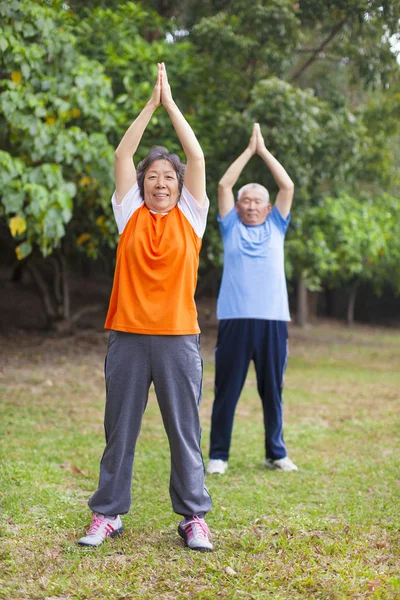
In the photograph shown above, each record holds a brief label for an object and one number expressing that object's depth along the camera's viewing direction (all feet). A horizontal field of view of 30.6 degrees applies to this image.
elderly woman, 10.73
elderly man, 15.51
